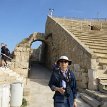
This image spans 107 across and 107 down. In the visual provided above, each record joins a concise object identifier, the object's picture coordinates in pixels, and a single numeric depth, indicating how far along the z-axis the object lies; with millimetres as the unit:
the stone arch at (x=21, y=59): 7891
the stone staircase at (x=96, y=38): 5210
